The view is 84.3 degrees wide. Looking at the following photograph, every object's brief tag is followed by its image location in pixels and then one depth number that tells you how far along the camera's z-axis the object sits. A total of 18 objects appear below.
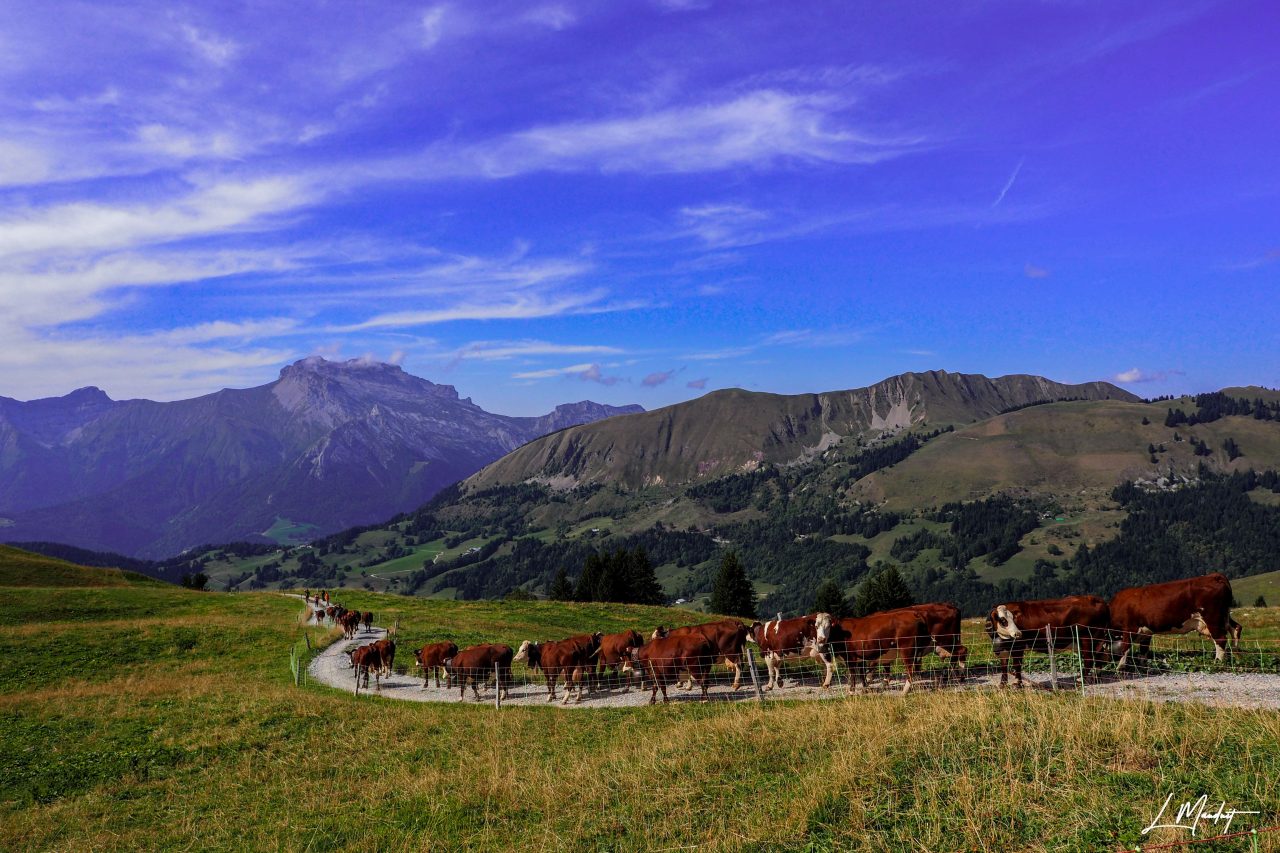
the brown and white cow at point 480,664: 28.87
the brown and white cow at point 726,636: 25.27
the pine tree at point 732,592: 90.56
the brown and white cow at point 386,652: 32.86
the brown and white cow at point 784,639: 23.89
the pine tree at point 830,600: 85.38
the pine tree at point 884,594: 88.06
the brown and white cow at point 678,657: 24.64
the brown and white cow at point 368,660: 32.22
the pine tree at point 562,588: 103.06
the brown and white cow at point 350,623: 48.03
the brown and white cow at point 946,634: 21.22
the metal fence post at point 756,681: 21.23
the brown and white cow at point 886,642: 21.47
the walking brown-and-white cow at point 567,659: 26.70
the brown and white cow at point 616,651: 27.55
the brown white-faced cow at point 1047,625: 20.77
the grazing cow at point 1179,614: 20.56
